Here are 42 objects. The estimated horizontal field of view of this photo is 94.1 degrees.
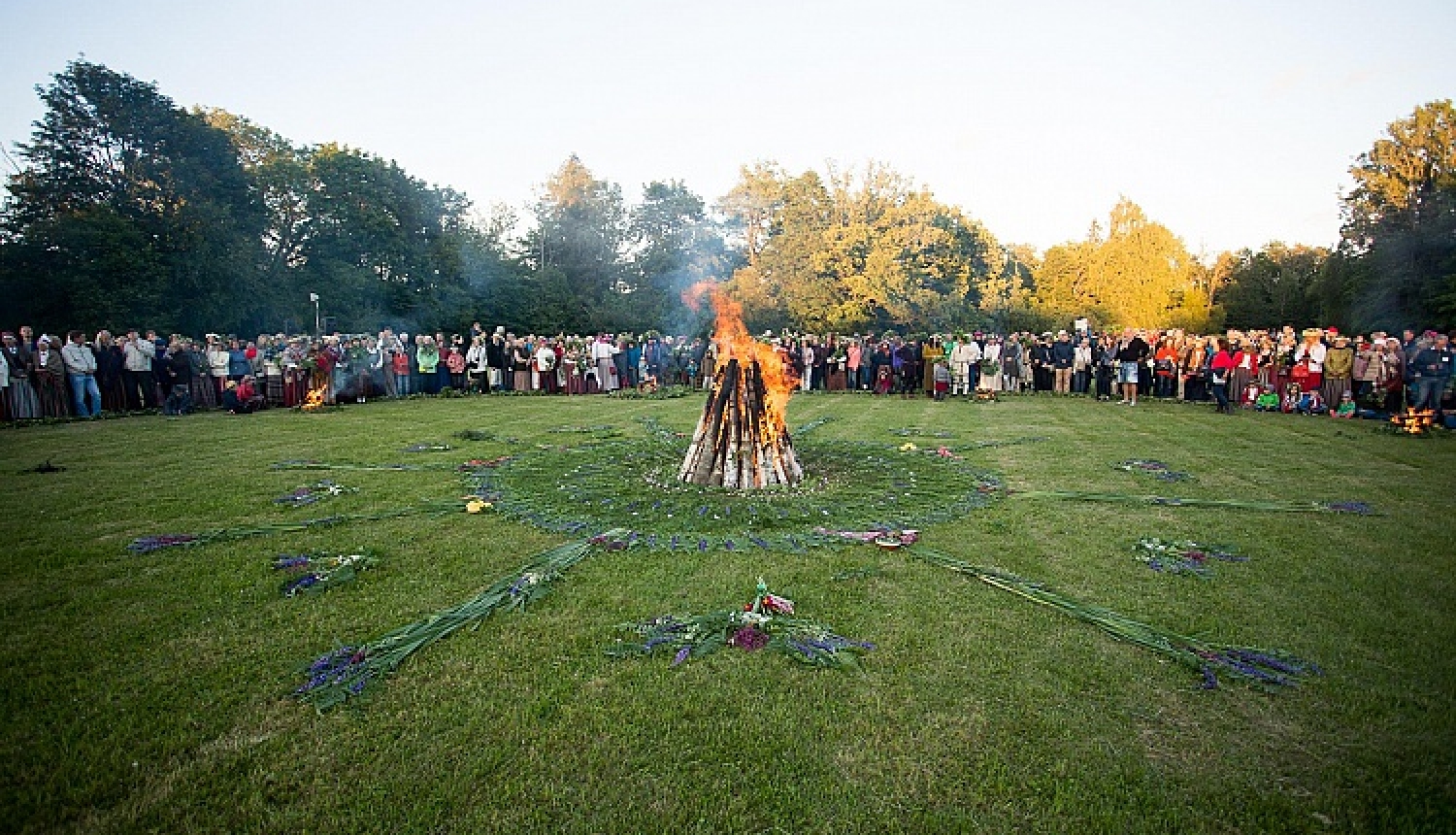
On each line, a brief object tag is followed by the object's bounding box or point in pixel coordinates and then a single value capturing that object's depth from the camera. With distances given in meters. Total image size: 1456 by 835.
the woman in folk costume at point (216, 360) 17.77
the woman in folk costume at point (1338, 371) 16.73
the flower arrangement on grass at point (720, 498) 6.67
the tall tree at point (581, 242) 49.75
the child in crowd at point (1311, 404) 16.97
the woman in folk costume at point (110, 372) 16.09
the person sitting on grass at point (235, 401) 16.64
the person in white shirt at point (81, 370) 15.03
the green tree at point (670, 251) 49.12
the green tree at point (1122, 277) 48.38
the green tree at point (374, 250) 39.28
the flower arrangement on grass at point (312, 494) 7.62
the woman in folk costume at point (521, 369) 23.28
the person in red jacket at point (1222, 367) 18.31
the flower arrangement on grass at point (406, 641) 3.78
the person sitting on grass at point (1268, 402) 17.92
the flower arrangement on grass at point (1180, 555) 5.67
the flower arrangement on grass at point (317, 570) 5.20
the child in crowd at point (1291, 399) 17.55
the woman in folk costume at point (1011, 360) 22.83
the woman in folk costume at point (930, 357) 21.23
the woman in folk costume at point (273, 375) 18.02
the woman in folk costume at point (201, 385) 17.48
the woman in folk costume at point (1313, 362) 17.34
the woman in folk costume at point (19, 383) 14.42
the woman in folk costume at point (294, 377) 18.02
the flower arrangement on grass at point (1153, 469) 9.14
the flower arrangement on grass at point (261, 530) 6.09
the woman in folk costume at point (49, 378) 14.71
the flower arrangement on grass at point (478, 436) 12.39
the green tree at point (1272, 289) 49.34
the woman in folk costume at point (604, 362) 23.47
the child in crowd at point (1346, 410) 16.14
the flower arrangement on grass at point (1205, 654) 3.95
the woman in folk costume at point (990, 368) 21.77
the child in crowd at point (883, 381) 22.97
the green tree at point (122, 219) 26.45
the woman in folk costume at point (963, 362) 21.64
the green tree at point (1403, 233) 34.16
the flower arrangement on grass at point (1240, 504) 7.47
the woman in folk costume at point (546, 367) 23.06
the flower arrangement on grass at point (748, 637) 4.18
